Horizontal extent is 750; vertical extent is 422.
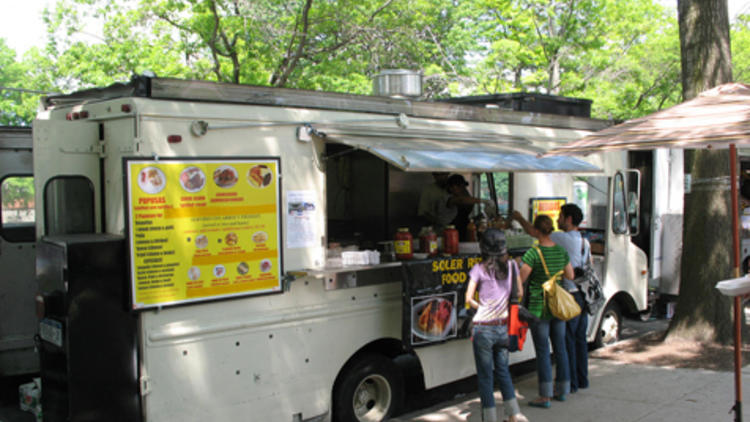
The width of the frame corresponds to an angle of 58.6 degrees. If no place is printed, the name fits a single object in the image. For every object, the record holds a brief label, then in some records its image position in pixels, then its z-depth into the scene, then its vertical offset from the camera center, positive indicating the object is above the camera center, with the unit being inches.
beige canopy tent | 161.0 +14.7
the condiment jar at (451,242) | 238.5 -18.3
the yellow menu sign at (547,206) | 274.5 -7.1
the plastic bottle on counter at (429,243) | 229.1 -17.8
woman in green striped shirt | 223.1 -42.4
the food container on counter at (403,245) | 219.6 -17.8
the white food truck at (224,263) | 161.8 -18.8
